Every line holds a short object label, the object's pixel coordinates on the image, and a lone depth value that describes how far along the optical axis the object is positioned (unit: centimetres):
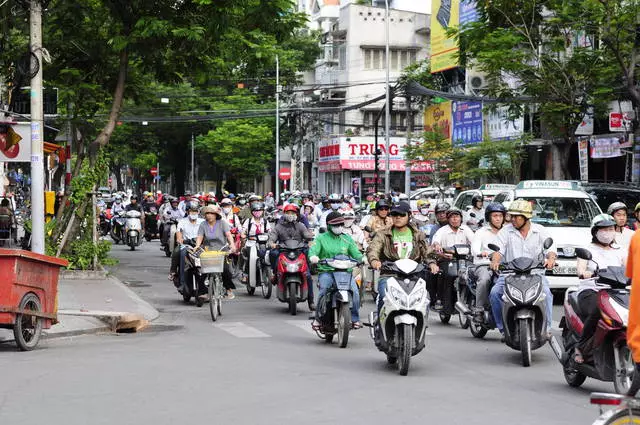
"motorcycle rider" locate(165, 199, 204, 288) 1939
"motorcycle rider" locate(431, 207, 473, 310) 1598
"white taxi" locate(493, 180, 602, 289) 1891
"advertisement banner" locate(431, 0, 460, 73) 5419
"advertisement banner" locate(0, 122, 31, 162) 1747
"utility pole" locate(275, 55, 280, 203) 6536
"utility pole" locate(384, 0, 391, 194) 4861
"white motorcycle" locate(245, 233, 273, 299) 2061
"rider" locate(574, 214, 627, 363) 930
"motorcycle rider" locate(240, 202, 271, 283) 2099
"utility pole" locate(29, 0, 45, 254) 1688
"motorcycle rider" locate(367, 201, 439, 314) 1266
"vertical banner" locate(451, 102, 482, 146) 5100
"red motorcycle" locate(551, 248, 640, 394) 877
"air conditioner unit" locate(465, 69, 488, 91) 5119
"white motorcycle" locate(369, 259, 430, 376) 1098
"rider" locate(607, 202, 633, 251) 1497
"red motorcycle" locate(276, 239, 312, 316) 1736
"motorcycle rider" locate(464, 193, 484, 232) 2160
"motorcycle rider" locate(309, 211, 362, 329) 1335
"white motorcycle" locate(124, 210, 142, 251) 3509
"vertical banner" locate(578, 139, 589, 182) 3450
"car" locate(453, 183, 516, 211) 2541
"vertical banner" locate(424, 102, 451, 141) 5602
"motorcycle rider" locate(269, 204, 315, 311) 1794
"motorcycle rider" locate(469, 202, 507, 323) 1356
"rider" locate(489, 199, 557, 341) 1262
